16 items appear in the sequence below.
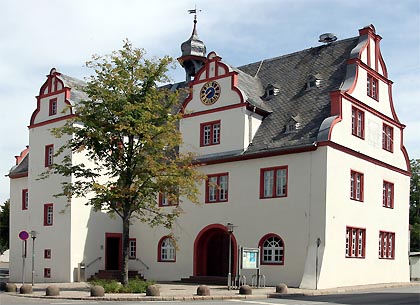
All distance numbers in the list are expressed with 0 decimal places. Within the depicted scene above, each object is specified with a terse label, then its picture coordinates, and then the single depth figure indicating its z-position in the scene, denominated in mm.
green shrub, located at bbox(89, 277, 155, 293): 25766
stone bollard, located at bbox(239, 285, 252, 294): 25234
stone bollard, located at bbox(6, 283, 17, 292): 27094
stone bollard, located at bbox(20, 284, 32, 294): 25930
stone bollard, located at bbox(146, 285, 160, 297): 23969
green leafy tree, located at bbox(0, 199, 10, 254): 62250
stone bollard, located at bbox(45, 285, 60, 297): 24422
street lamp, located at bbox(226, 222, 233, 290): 28672
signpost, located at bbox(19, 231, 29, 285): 29547
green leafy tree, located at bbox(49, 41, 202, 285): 26891
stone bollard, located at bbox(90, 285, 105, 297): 23922
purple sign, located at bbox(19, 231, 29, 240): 29544
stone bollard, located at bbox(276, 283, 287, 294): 26031
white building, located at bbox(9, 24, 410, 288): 30219
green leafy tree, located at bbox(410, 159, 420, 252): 59500
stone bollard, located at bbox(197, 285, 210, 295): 24531
